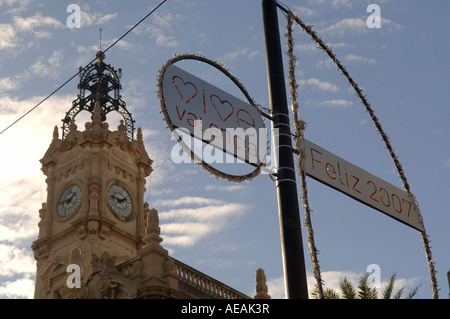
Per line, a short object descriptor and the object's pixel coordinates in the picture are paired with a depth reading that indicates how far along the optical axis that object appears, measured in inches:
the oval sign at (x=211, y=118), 359.6
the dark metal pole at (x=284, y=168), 333.7
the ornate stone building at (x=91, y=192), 1761.8
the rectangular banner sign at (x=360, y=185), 387.9
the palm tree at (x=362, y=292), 952.3
